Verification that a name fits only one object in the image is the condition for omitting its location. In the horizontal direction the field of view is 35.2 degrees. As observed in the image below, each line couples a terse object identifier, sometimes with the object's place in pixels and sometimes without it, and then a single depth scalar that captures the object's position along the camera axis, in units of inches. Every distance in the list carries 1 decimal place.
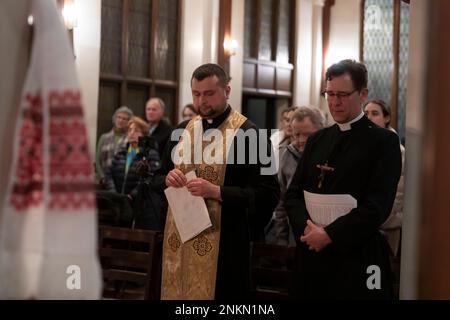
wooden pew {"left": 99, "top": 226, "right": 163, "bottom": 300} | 152.6
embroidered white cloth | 59.6
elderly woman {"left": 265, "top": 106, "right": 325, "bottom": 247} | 173.0
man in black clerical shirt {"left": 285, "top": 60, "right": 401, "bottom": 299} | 111.8
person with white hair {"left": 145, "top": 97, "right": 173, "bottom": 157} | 274.7
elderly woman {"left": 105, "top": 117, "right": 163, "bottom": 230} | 230.8
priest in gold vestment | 129.7
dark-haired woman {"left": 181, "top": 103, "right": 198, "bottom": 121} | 288.7
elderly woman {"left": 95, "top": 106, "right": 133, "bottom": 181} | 294.2
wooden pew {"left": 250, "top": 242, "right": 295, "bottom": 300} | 137.6
